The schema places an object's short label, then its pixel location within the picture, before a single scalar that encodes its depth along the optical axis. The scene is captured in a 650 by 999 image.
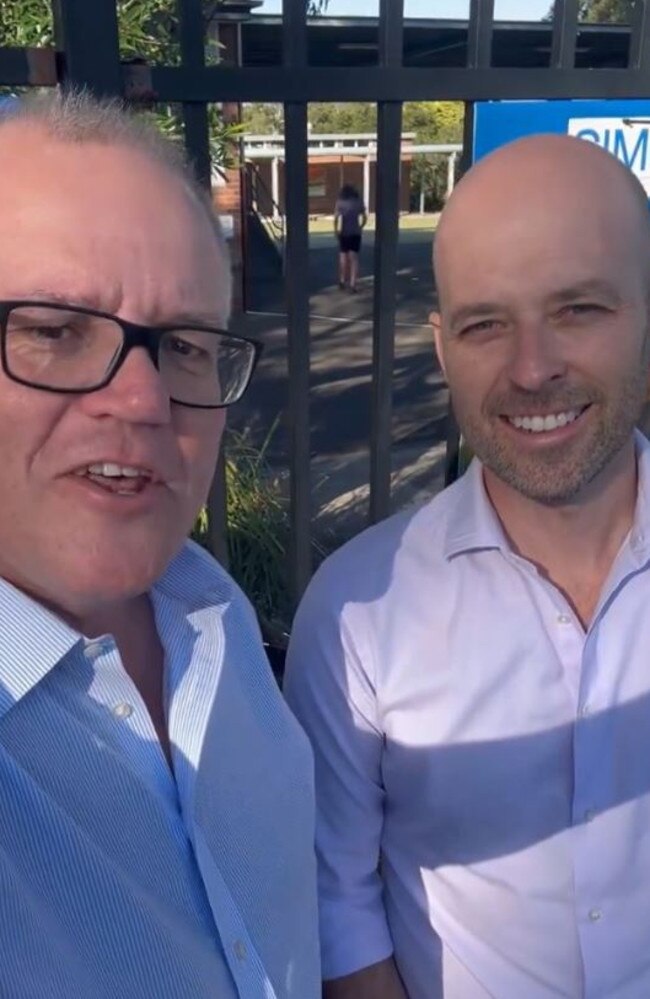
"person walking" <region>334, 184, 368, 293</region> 16.95
